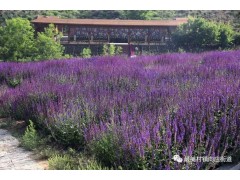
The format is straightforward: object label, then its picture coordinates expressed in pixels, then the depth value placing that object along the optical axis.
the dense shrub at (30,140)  4.73
